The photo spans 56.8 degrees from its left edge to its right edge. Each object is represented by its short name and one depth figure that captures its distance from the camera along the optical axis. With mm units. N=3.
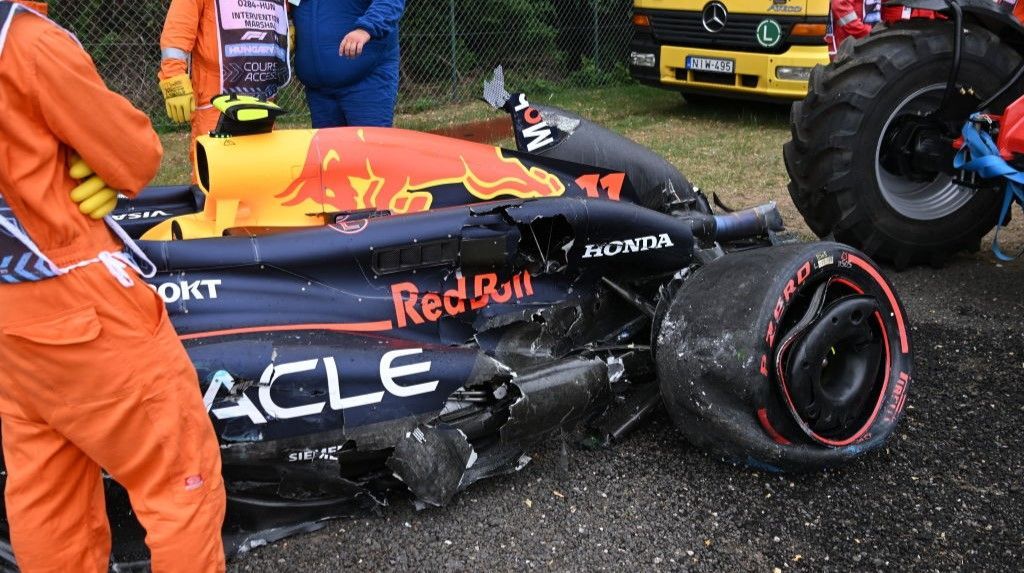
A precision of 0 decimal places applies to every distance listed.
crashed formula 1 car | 2822
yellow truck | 8758
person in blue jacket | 4777
